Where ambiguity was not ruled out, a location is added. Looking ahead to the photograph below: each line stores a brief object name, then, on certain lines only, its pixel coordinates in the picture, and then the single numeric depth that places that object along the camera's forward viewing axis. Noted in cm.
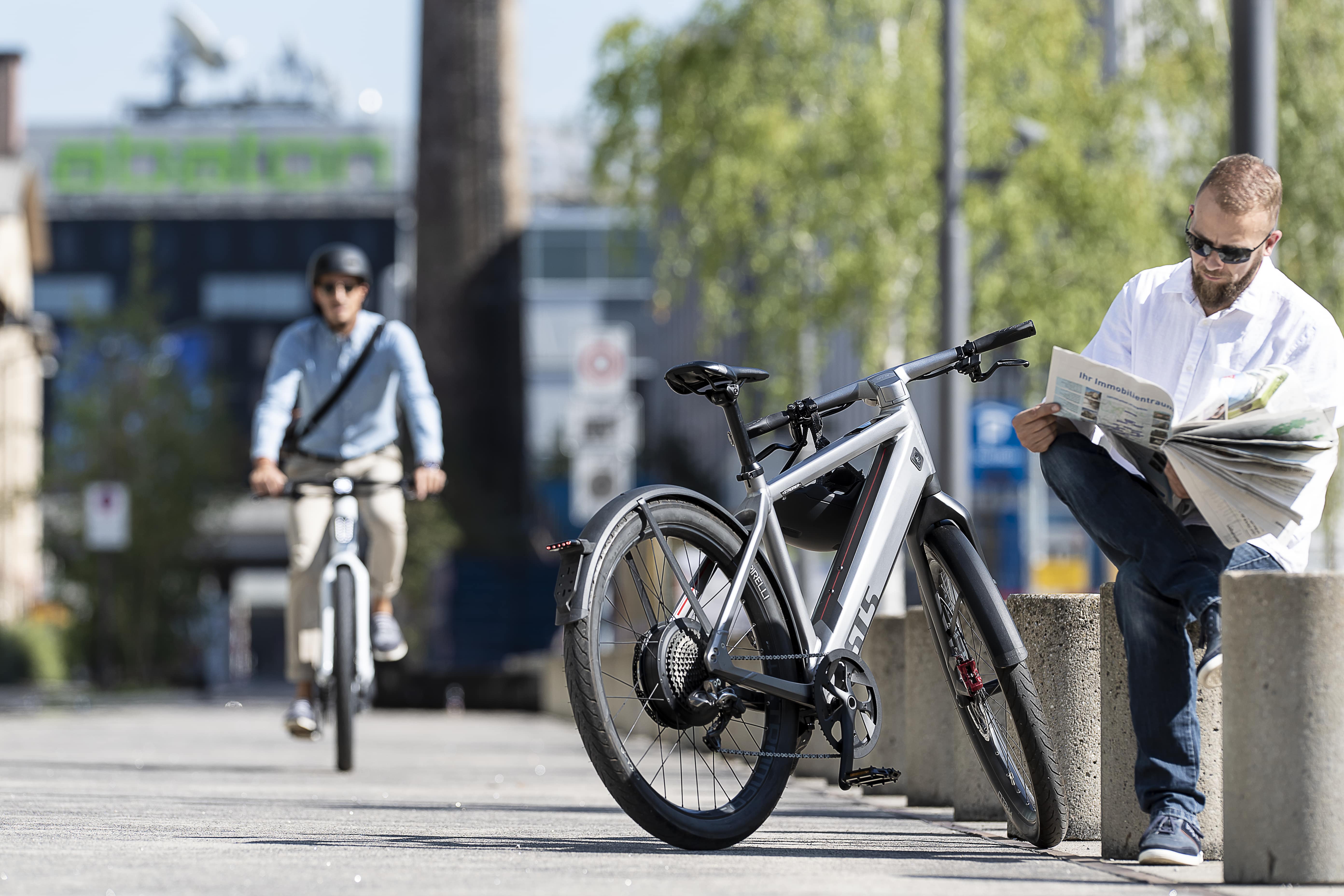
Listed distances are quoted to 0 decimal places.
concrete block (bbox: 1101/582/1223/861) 1028
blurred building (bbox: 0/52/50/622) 9637
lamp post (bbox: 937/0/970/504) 3209
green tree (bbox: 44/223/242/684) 7387
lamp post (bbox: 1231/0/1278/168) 1606
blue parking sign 3731
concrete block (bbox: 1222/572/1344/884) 890
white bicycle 1667
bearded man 986
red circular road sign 3347
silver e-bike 971
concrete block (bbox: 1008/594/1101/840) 1150
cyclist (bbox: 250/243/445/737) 1736
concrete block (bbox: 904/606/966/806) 1400
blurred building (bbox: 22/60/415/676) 18200
